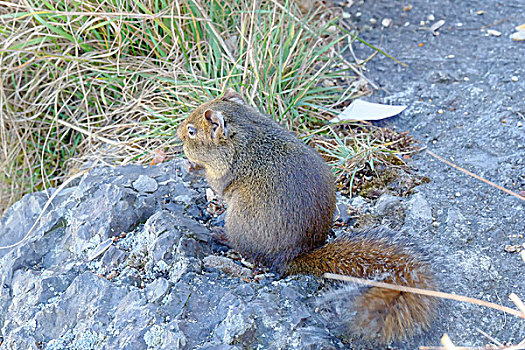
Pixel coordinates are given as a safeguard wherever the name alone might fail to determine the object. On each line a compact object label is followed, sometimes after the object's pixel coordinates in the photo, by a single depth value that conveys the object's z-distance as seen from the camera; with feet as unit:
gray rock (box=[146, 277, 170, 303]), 15.00
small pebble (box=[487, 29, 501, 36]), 27.32
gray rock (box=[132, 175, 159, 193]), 19.60
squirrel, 13.39
